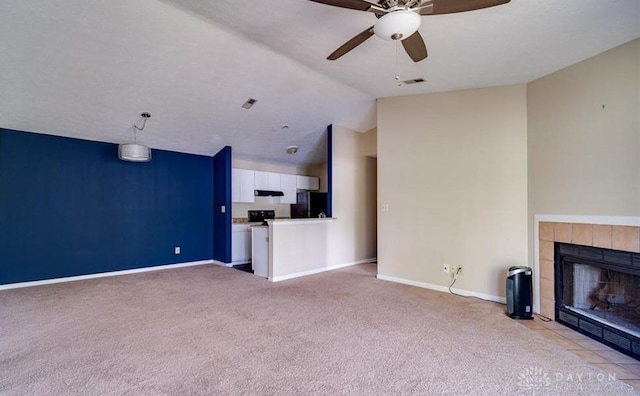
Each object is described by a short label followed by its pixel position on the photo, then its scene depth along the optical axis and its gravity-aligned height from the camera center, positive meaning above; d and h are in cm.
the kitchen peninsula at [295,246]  474 -77
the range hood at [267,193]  654 +15
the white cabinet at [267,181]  658 +42
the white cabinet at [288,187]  703 +29
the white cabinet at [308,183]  732 +42
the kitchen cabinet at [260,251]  503 -86
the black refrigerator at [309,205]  623 -12
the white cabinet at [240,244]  605 -88
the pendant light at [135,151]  450 +73
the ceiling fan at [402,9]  182 +117
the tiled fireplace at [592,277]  254 -75
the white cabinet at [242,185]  623 +31
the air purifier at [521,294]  317 -100
